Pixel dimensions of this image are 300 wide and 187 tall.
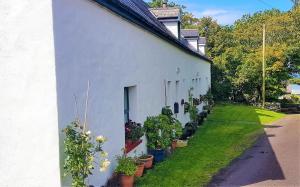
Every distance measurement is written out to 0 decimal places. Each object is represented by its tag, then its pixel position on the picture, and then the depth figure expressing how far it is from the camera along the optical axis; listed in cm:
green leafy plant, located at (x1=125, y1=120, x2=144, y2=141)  771
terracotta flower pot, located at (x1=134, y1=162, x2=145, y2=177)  738
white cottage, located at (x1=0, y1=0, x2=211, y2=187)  460
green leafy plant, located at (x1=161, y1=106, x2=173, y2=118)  1091
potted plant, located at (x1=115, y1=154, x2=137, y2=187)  646
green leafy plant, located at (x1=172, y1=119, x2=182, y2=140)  1000
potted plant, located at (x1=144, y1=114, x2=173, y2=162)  909
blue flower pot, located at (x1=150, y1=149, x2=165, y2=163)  916
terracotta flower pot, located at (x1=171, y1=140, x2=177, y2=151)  1084
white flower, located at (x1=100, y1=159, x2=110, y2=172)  462
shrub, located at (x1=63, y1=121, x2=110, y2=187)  442
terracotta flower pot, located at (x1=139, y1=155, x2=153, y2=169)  810
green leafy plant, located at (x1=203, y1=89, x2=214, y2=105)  2252
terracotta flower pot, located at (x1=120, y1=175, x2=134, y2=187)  647
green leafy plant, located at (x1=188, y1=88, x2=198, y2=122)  1499
